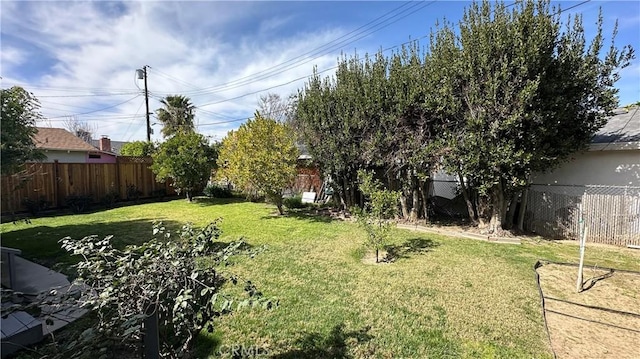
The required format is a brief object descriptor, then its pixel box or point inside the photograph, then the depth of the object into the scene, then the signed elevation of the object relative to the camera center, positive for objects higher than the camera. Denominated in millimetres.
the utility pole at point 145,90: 19234 +5059
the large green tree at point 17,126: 4601 +681
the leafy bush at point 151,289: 1754 -776
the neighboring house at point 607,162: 7184 +235
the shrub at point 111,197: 12523 -1330
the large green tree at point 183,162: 12516 +225
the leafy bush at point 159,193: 14625 -1299
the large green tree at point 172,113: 22781 +4139
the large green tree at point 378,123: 8219 +1413
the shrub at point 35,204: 10466 -1400
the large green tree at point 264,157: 9492 +343
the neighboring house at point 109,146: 19172 +2118
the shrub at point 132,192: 13719 -1220
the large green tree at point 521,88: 6387 +1867
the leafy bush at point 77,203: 11391 -1438
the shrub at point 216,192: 15242 -1271
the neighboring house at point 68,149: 15294 +921
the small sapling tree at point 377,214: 5817 -952
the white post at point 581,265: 4306 -1392
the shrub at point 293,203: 12094 -1425
